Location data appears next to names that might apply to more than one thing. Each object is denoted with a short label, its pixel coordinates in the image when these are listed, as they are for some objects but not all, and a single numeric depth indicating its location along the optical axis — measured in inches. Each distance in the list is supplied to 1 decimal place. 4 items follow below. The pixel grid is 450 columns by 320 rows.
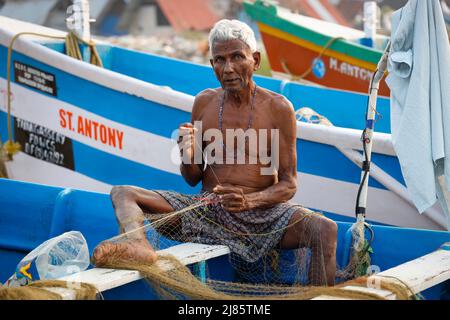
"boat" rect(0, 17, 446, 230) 236.1
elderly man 165.8
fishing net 147.0
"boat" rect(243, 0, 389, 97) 357.7
